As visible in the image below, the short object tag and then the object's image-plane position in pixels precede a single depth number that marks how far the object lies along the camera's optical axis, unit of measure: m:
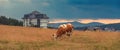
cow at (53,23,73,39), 35.33
